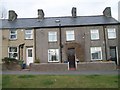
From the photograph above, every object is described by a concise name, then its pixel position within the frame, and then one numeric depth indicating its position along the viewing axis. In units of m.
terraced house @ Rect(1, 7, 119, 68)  12.94
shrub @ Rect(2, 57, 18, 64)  10.89
